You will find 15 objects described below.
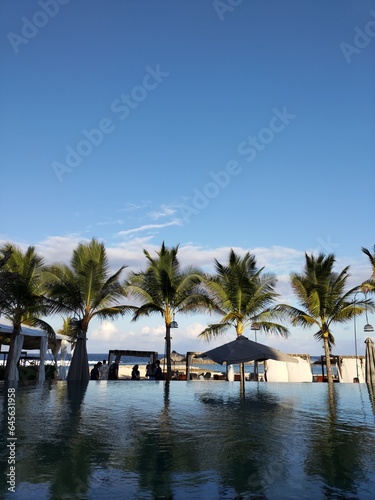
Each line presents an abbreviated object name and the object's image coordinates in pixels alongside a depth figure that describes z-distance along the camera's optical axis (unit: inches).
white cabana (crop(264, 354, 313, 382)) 948.0
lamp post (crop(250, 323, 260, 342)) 941.2
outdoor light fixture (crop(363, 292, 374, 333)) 827.0
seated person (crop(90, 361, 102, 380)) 931.3
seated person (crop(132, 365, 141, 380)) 993.5
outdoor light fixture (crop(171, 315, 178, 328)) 953.2
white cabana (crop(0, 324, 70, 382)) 752.3
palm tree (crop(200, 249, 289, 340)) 962.7
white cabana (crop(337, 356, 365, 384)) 973.8
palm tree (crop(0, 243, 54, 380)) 765.9
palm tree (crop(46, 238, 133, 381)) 868.0
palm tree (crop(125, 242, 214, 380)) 984.3
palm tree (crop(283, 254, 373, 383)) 935.0
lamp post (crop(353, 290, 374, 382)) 828.6
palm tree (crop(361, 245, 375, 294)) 904.3
